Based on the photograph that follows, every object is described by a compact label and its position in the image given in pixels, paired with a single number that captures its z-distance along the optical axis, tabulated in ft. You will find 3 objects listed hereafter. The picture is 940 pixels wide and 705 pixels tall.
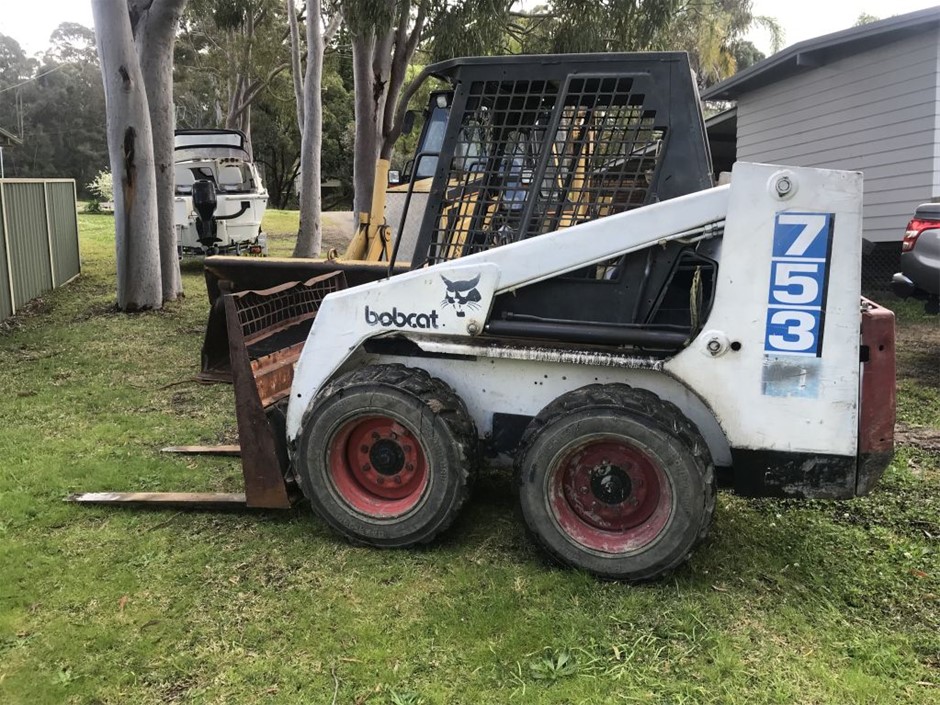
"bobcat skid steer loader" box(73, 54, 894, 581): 10.66
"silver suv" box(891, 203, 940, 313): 22.97
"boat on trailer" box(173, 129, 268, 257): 49.52
